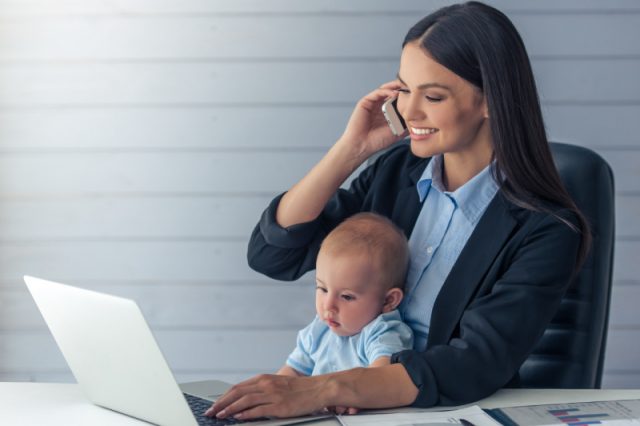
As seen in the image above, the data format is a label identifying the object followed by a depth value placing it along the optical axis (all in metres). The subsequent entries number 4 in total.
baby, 2.59
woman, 2.44
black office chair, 2.80
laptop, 2.15
